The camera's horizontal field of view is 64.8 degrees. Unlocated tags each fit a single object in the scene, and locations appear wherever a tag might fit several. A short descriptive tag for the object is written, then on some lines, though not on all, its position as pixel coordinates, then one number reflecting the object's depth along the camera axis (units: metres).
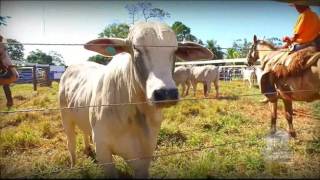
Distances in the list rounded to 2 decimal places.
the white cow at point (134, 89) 1.83
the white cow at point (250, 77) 10.59
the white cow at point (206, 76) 10.91
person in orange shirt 3.81
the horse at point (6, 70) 2.18
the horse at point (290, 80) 3.75
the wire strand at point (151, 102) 1.66
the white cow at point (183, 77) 11.25
